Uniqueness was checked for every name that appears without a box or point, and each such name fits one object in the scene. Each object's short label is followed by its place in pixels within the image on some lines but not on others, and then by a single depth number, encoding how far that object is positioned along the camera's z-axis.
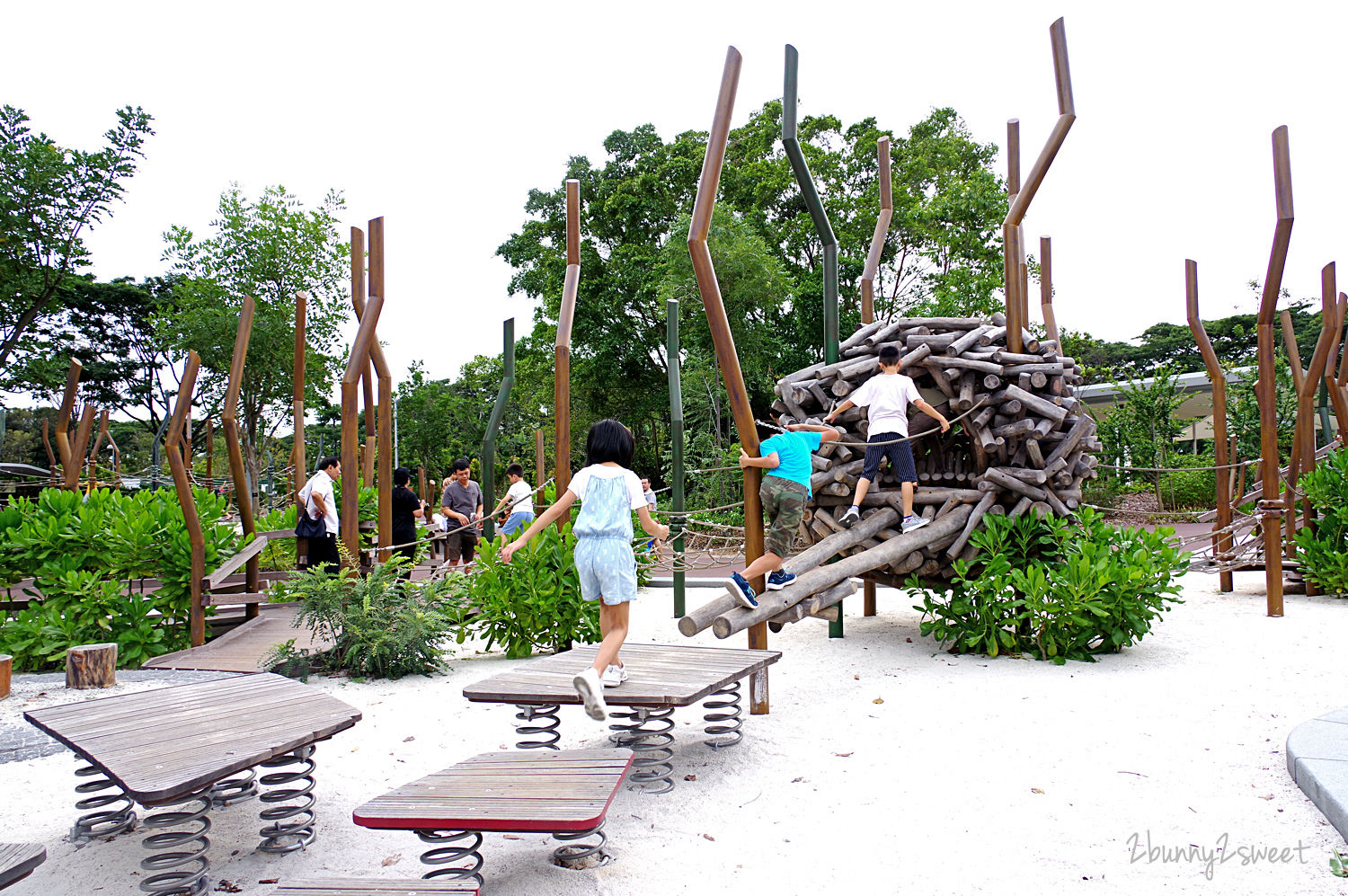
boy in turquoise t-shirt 5.53
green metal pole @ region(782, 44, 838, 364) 6.56
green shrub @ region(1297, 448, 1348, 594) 8.66
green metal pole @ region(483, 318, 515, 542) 8.36
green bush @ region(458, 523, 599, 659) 6.75
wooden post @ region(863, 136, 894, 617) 8.36
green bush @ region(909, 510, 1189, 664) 6.29
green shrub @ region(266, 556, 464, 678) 6.29
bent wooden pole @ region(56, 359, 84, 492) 9.92
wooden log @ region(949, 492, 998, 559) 6.77
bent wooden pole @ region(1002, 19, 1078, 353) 7.05
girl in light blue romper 3.95
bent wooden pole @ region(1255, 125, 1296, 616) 7.97
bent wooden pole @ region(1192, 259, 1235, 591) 9.51
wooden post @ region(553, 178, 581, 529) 7.48
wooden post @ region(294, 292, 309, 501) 9.41
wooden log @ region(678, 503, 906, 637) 5.12
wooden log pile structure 6.75
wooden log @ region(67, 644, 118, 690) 6.02
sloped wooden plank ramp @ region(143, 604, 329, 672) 6.45
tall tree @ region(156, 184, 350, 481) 21.17
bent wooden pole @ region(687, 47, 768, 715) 5.02
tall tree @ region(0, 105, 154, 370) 18.06
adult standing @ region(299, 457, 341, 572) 8.12
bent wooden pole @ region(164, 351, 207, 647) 6.87
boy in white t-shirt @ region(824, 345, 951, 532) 6.62
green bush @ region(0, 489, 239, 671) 6.93
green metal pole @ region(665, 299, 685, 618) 8.59
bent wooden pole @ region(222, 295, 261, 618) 7.41
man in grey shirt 10.48
